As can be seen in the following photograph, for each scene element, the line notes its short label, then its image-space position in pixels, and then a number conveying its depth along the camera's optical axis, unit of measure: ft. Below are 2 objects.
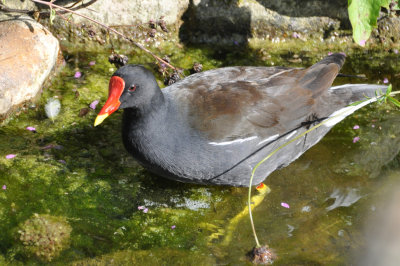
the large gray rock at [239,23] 29.58
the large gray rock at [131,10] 28.50
